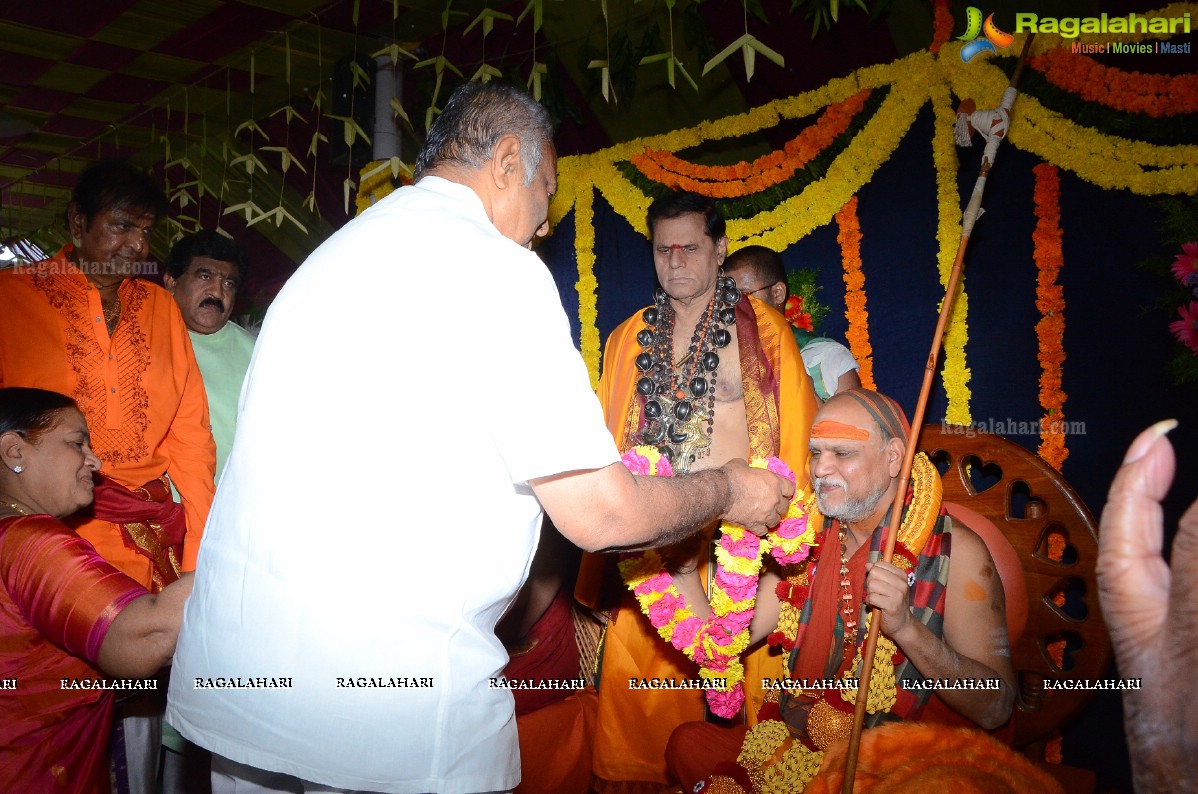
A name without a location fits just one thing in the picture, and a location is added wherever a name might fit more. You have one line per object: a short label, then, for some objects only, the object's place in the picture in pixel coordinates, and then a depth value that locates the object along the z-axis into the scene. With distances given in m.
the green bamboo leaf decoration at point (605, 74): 4.13
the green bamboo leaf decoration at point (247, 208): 5.47
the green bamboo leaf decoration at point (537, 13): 4.11
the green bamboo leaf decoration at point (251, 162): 5.91
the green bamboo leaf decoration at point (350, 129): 5.17
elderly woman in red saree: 1.99
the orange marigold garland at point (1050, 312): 3.62
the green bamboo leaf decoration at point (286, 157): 5.54
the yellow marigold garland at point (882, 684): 2.19
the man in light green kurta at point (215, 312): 4.20
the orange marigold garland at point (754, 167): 4.24
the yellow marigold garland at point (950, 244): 3.89
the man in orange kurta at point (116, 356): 3.12
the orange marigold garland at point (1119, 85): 3.19
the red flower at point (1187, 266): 3.20
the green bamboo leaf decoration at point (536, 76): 4.66
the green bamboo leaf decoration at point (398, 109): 5.25
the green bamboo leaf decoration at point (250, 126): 6.21
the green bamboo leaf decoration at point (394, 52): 5.05
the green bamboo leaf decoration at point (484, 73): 4.70
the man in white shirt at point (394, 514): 1.32
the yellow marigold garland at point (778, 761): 2.16
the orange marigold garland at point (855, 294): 4.31
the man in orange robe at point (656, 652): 3.20
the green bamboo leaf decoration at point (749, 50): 3.45
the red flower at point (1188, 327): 3.21
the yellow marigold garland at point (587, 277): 5.44
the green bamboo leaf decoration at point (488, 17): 4.31
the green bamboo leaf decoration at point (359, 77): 5.62
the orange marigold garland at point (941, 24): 3.85
